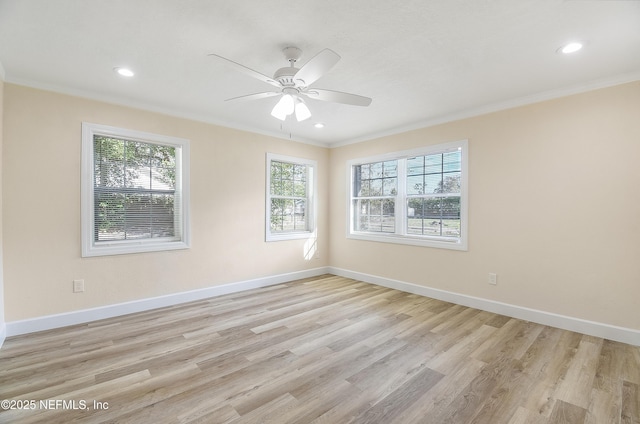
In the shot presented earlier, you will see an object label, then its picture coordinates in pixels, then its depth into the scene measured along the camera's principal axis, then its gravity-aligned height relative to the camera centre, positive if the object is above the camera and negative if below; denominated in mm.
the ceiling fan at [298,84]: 1981 +1016
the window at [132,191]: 3277 +231
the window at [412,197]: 4020 +221
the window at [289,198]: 4953 +234
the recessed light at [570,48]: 2248 +1319
